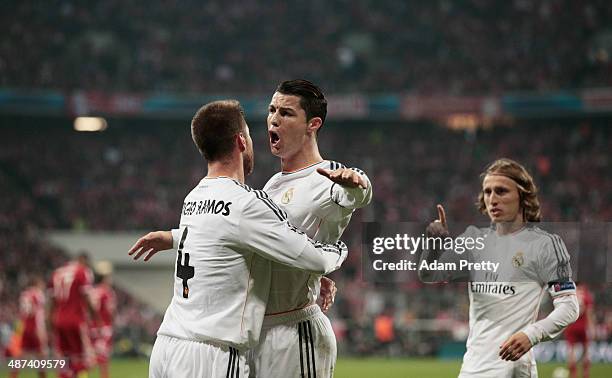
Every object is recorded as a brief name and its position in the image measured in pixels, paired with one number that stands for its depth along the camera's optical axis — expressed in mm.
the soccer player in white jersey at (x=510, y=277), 5426
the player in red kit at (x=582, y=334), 16203
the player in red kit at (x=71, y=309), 13633
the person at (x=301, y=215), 4871
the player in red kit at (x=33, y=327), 15344
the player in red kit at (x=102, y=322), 15141
